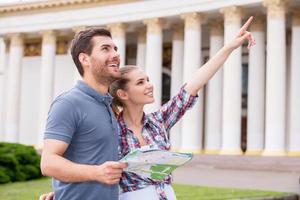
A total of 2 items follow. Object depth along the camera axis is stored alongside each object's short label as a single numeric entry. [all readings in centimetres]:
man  358
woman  441
